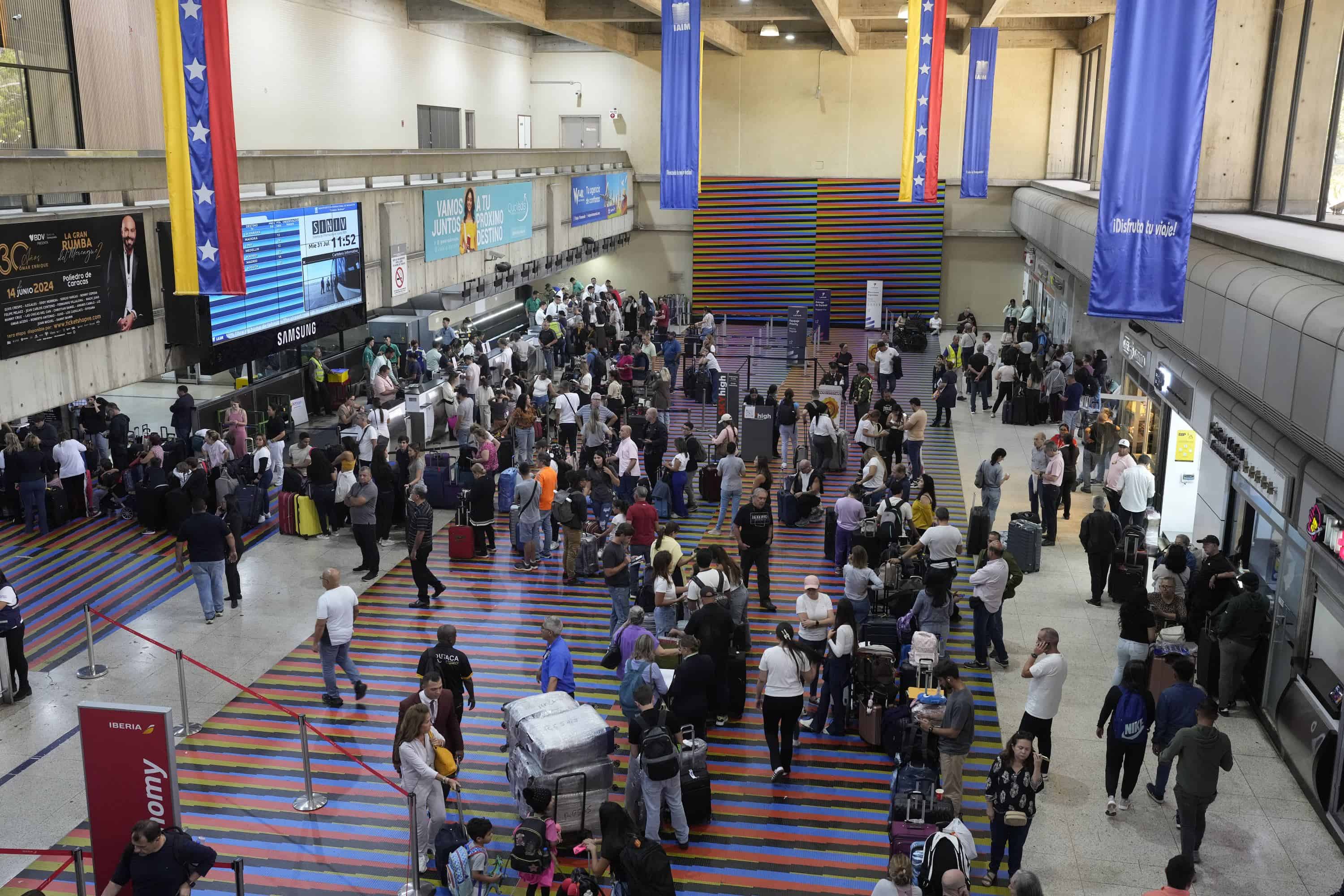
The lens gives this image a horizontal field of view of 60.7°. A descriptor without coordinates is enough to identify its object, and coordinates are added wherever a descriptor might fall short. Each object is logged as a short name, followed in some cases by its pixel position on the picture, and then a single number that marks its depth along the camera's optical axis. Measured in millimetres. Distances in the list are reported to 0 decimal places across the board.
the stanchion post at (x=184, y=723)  8922
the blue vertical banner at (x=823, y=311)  33125
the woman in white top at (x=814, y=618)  9445
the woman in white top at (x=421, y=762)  7395
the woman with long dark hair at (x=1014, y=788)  7121
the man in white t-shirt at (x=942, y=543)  11109
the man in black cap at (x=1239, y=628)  9586
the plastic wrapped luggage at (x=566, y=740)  7742
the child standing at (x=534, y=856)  6898
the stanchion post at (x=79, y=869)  6777
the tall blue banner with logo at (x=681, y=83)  17016
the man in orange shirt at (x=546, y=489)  13641
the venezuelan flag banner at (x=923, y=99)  16953
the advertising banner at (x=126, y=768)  6602
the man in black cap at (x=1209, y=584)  10281
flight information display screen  14188
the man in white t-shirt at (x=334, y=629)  9547
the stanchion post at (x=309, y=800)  8398
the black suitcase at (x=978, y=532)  13055
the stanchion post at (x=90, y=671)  10367
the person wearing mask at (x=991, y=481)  14172
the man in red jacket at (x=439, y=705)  7895
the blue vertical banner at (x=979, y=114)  22594
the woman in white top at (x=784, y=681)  8438
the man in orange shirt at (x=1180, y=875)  5828
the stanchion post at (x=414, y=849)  7090
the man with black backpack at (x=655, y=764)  7598
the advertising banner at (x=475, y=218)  20000
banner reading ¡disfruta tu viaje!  7633
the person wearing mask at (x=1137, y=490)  13289
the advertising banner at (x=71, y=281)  10586
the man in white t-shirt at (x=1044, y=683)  8180
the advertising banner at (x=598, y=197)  29422
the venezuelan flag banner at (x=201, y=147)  9531
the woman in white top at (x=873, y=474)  14383
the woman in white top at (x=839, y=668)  9102
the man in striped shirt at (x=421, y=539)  11906
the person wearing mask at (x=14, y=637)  9828
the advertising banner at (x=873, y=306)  34531
